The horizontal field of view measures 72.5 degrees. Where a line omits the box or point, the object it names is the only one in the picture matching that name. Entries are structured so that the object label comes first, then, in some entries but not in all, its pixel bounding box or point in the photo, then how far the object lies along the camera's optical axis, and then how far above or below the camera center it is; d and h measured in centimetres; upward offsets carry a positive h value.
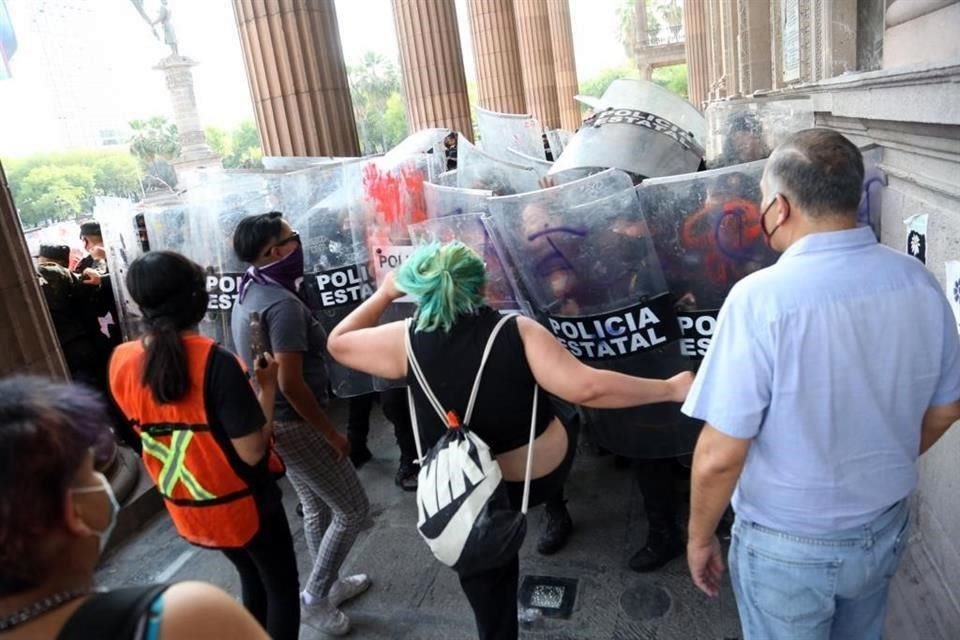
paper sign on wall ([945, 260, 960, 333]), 179 -58
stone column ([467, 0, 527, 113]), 1280 +148
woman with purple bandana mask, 265 -93
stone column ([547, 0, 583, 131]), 2300 +223
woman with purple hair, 89 -47
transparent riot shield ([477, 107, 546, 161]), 538 -1
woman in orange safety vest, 201 -72
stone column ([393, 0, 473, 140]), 912 +106
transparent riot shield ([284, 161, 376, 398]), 389 -46
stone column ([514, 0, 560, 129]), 1661 +167
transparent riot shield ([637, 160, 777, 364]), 246 -50
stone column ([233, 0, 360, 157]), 583 +76
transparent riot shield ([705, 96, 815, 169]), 365 -19
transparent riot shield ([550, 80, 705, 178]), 357 -15
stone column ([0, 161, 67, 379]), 314 -50
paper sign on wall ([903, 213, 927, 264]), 208 -51
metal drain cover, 284 -201
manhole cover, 275 -201
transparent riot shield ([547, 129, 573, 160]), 705 -18
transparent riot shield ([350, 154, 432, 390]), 372 -36
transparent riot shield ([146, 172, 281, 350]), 386 -28
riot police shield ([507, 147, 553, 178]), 407 -22
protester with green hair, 198 -72
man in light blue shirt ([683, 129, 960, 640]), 144 -68
